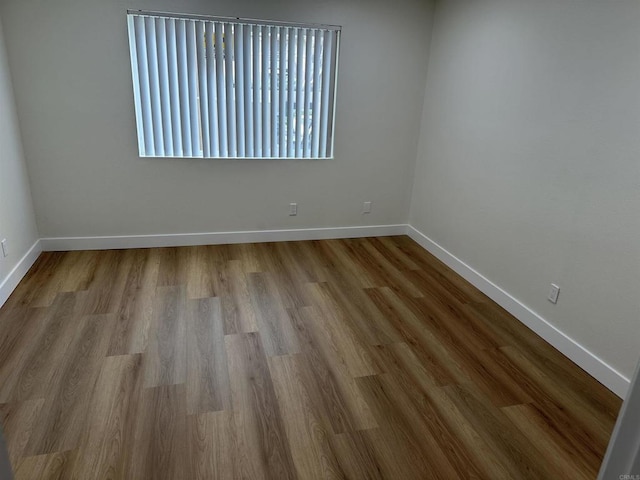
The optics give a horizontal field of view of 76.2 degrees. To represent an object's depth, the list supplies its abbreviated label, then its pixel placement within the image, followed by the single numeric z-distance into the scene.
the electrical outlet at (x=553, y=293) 2.59
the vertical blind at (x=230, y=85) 3.40
